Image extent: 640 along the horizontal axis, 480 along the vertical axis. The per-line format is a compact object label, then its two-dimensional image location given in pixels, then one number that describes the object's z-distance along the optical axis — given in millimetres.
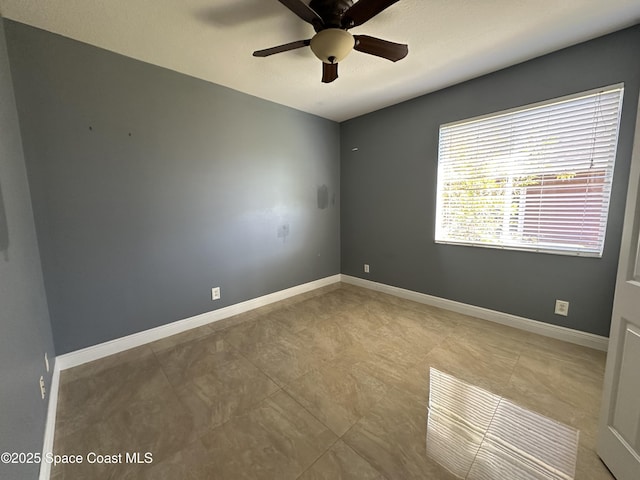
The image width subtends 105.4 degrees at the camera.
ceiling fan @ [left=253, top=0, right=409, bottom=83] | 1398
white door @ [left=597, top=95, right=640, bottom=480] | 1051
